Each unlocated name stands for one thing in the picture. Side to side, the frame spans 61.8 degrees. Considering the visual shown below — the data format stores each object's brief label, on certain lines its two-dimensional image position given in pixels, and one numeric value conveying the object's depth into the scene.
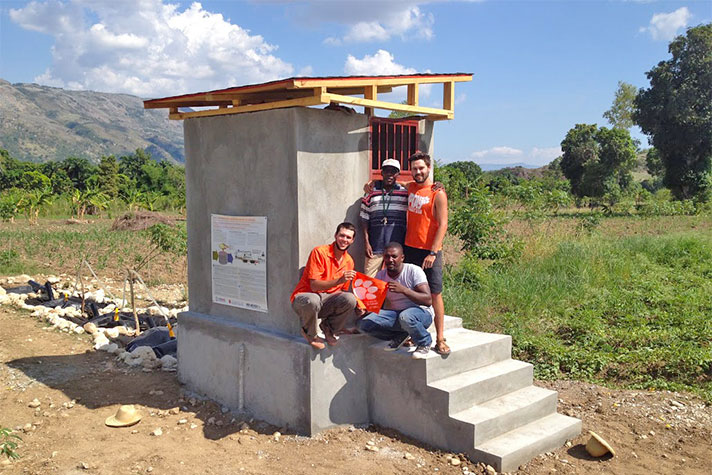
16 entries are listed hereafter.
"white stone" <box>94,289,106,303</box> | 9.83
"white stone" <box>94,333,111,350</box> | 7.45
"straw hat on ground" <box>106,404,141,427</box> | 5.26
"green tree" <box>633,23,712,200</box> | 29.09
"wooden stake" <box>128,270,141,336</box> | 8.03
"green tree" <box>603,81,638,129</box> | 54.38
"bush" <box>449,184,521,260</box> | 10.56
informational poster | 5.41
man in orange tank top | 4.95
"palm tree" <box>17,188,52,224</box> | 23.67
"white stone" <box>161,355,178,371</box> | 6.86
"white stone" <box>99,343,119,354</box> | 7.36
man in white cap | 5.24
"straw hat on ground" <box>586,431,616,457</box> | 4.60
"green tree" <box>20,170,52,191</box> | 34.03
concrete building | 4.76
